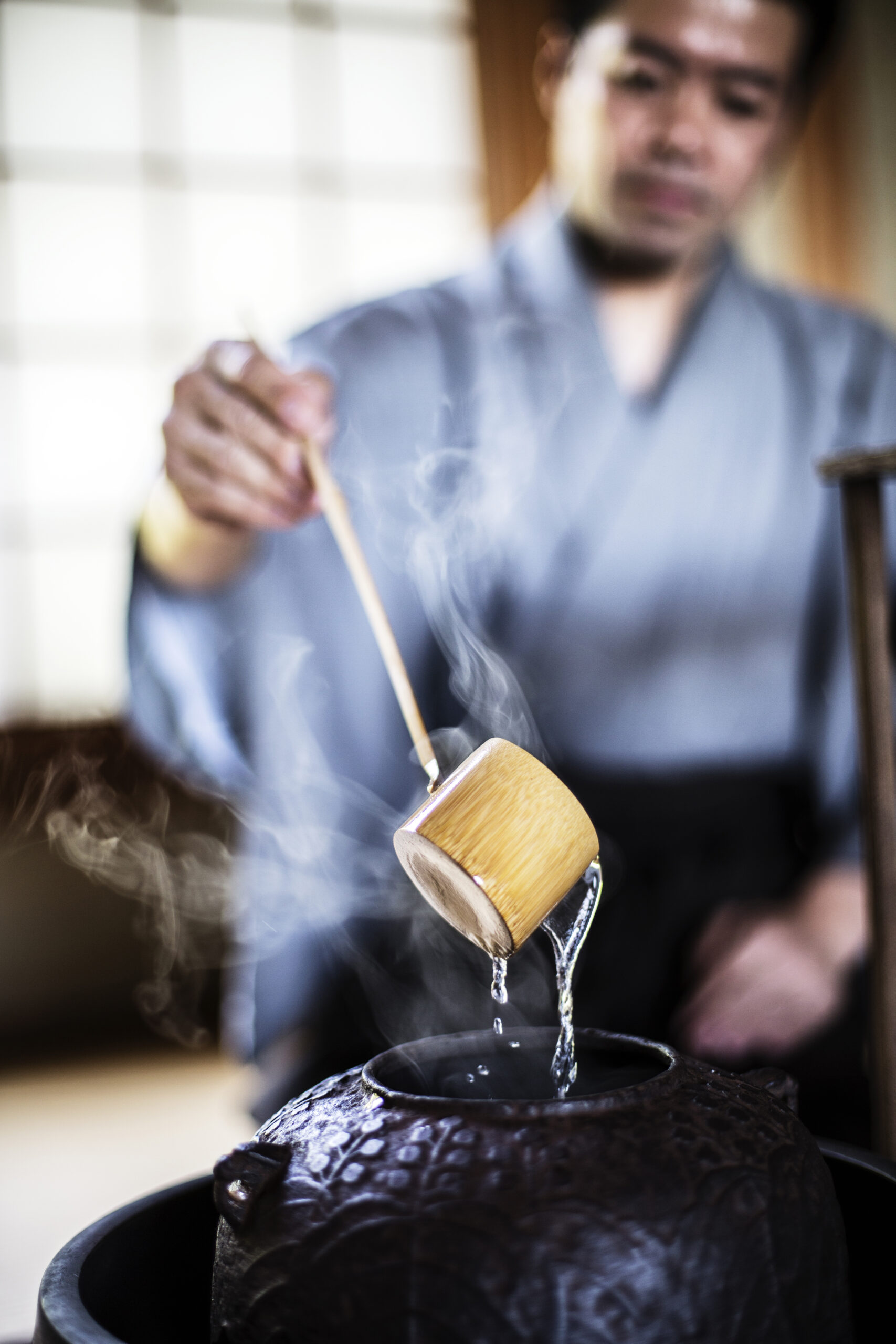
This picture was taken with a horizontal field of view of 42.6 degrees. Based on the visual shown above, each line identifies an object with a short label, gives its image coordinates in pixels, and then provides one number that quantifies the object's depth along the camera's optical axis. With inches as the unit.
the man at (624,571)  50.9
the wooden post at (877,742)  32.1
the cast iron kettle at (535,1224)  19.5
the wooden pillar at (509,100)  133.5
